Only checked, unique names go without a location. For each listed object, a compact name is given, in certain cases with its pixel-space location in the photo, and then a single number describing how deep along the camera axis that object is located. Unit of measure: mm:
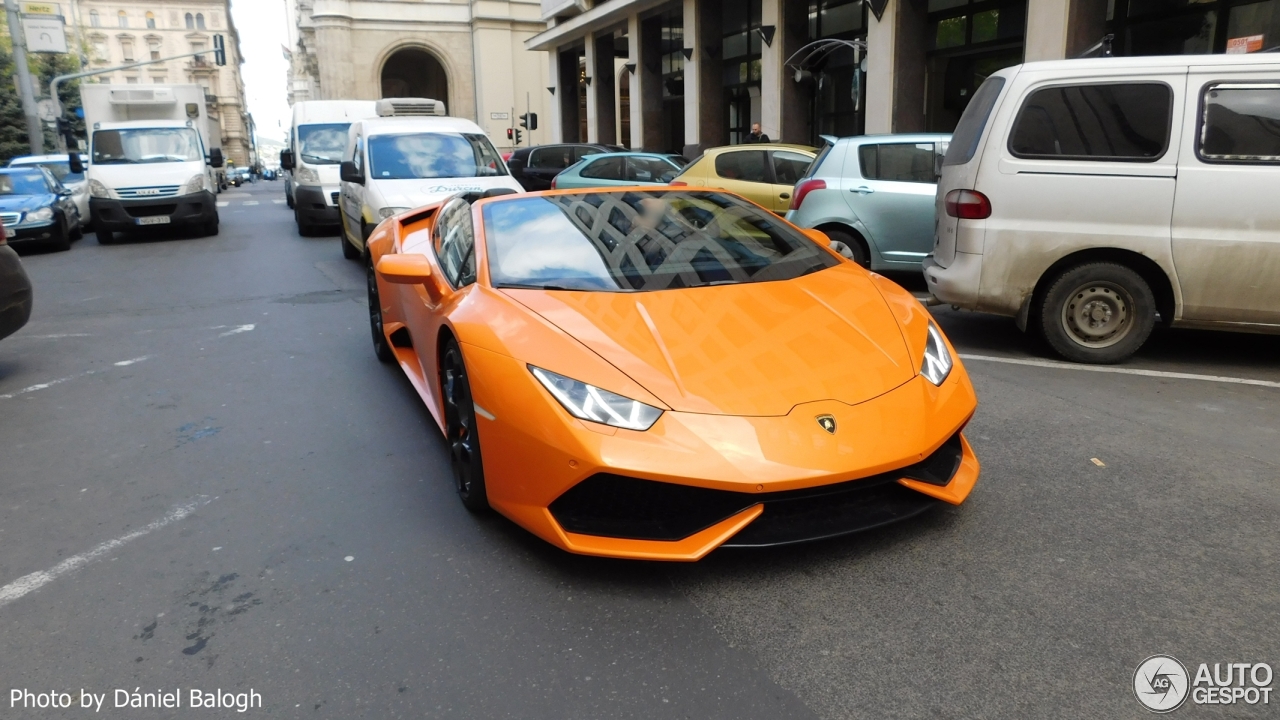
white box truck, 15297
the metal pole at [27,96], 27016
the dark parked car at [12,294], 6402
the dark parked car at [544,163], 20344
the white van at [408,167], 10469
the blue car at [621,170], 14664
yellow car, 10789
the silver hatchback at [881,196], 8602
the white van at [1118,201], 5457
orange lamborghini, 2973
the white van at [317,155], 15844
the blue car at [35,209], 14383
